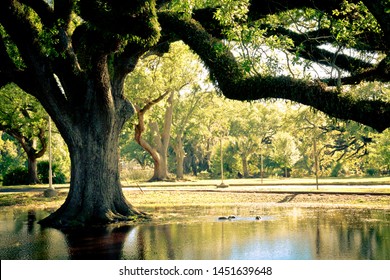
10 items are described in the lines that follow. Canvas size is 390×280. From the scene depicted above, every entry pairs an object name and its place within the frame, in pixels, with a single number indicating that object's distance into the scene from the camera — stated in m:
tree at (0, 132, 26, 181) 69.47
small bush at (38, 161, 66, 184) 48.41
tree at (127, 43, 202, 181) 41.78
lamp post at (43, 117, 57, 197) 30.31
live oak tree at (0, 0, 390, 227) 14.20
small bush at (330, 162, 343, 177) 70.00
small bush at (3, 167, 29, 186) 46.96
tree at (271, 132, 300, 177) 71.88
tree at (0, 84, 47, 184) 37.94
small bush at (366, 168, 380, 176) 67.82
